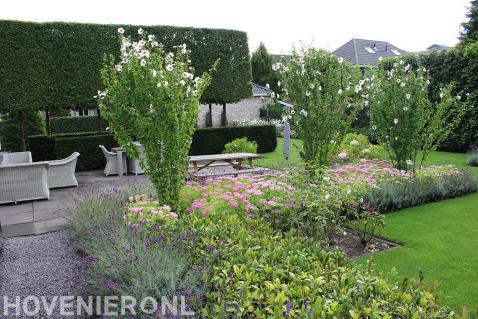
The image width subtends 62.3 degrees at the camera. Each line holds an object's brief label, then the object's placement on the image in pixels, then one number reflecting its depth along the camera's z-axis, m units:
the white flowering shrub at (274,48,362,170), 7.70
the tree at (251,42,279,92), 40.66
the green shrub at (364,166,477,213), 6.93
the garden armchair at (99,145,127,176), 11.43
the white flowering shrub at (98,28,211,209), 5.48
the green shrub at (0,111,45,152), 17.52
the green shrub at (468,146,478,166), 11.57
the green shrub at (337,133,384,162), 11.60
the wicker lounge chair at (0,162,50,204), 7.95
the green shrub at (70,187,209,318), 2.98
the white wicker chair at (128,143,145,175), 11.42
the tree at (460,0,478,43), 27.09
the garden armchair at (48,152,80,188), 9.59
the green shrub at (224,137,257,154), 13.84
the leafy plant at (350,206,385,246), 5.31
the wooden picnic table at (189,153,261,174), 9.64
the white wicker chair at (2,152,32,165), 10.79
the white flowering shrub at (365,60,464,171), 8.23
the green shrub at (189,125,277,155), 15.05
